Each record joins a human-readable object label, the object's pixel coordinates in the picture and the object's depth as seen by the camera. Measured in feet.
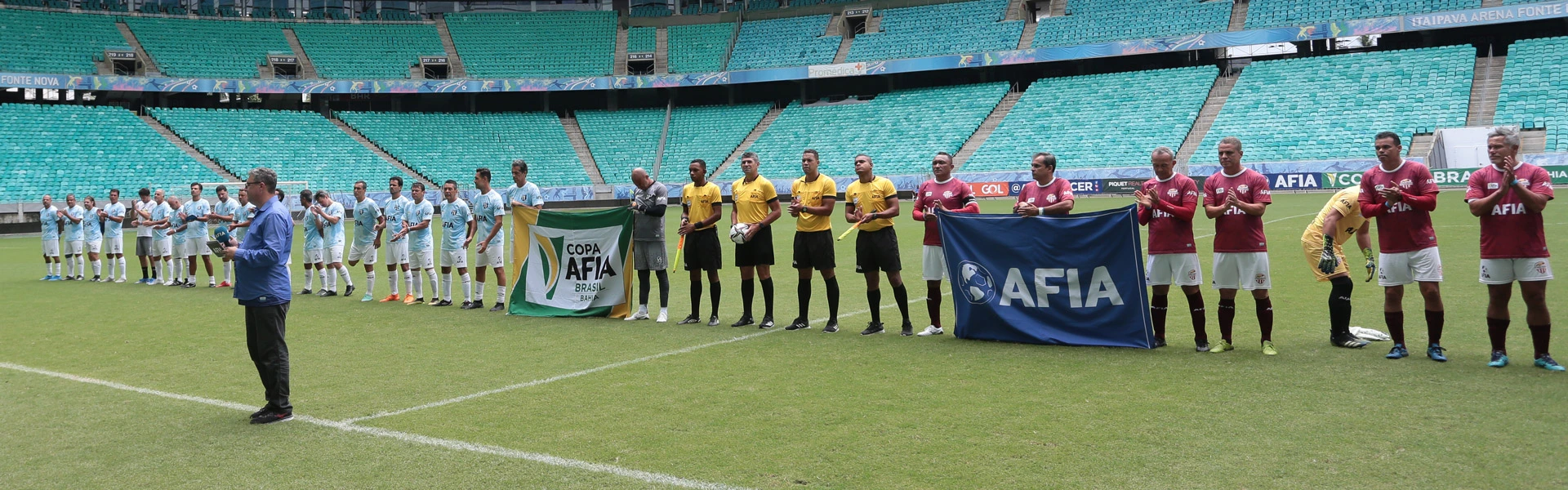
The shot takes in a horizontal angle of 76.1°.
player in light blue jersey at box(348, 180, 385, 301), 49.42
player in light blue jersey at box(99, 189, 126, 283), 62.54
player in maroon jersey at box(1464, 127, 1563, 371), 22.99
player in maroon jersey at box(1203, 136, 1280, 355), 26.86
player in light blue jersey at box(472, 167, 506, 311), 43.45
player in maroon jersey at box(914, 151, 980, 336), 32.71
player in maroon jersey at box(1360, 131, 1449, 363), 24.73
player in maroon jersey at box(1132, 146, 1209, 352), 27.45
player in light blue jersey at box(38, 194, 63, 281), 64.18
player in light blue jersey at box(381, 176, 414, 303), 48.16
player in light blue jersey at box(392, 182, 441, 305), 46.50
